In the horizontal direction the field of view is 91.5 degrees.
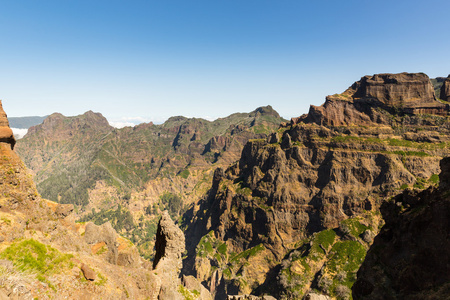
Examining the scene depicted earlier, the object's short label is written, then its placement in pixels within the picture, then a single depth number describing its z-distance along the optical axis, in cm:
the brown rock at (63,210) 4376
